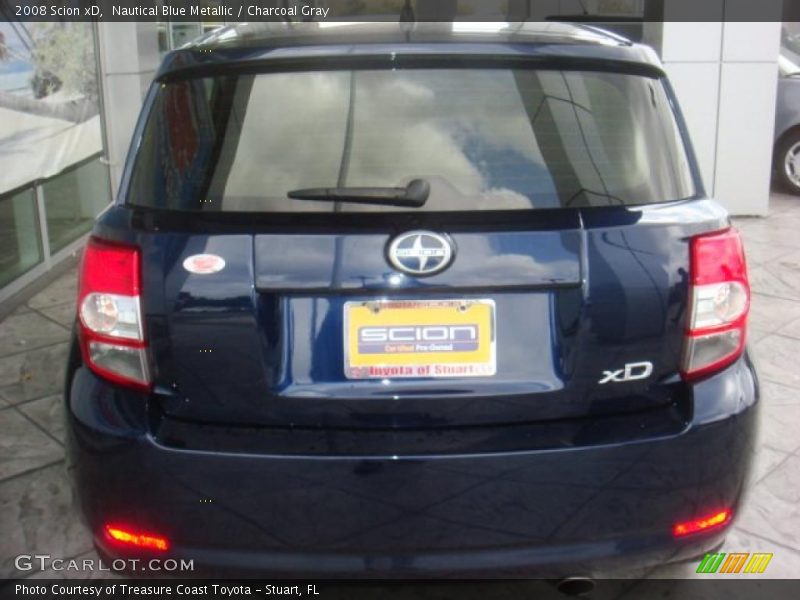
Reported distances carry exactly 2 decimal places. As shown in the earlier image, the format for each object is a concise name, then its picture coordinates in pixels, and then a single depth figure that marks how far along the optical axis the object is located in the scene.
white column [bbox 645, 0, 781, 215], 8.66
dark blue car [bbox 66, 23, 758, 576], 2.42
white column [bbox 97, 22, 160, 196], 8.08
